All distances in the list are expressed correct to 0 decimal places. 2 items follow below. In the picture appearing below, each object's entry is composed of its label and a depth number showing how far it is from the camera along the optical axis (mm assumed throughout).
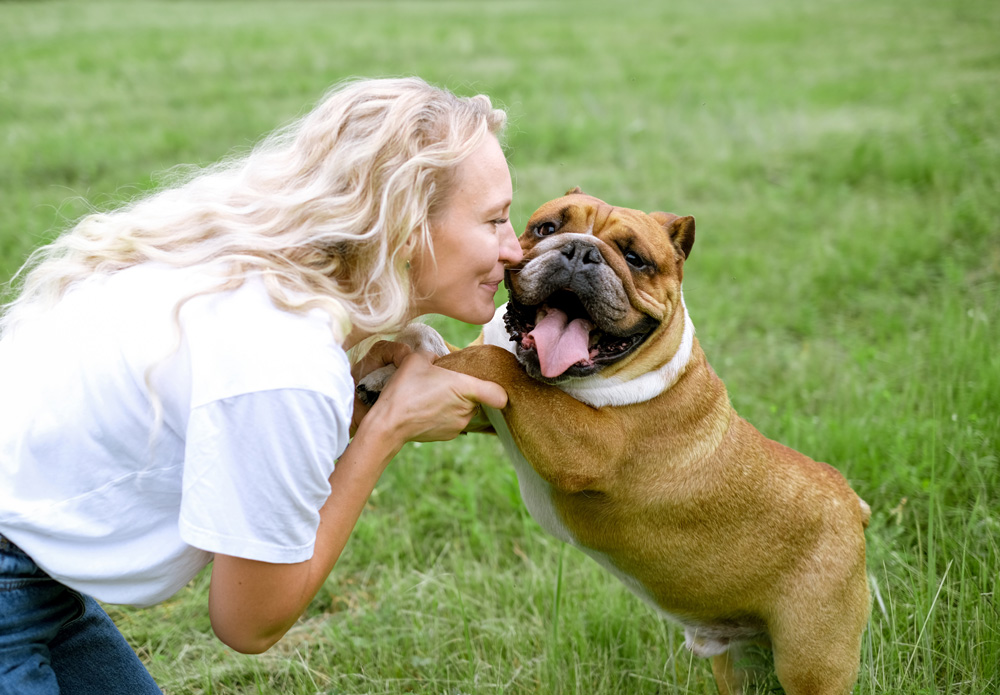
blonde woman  2080
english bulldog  2889
